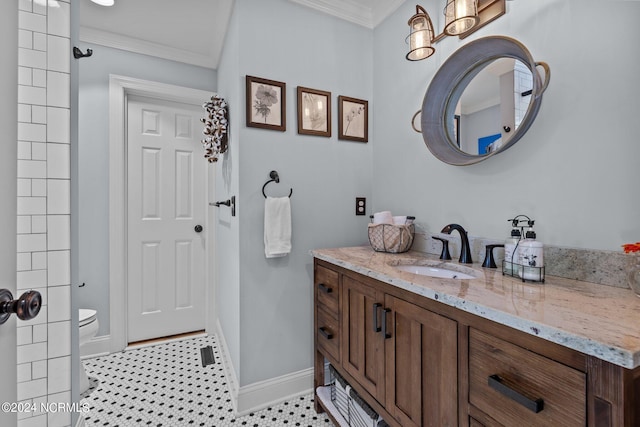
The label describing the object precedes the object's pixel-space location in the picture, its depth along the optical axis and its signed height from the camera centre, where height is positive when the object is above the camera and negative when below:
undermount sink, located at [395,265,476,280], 1.32 -0.26
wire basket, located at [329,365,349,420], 1.40 -0.87
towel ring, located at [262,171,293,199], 1.74 +0.22
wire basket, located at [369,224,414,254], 1.60 -0.13
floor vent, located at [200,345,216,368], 2.21 -1.09
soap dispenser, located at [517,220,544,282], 0.97 -0.15
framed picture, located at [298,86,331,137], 1.83 +0.65
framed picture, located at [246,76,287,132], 1.70 +0.65
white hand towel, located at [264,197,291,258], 1.70 -0.06
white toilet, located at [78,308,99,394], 1.76 -0.72
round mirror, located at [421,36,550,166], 1.19 +0.52
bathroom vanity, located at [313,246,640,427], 0.55 -0.33
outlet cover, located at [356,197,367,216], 2.04 +0.06
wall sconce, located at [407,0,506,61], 1.19 +0.85
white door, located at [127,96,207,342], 2.49 -0.03
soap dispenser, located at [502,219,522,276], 1.05 -0.14
